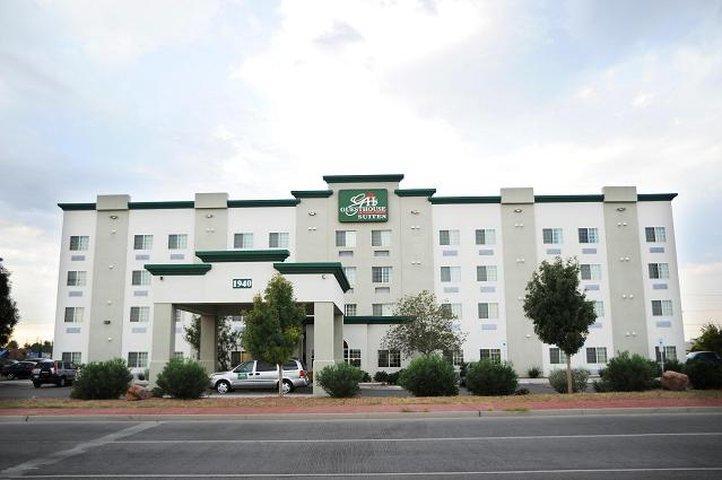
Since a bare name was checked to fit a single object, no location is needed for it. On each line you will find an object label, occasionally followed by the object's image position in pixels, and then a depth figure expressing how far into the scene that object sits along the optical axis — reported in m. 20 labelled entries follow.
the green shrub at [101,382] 23.78
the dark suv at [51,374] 40.09
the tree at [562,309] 25.67
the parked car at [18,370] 52.62
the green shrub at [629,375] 24.02
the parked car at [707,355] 40.50
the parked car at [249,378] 29.12
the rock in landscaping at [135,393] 23.70
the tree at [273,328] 25.05
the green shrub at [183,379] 23.72
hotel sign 53.66
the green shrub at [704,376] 23.22
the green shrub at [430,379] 23.86
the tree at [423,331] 44.47
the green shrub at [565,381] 25.28
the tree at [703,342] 31.16
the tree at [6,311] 47.12
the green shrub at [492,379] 23.69
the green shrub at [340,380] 23.97
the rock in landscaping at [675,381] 23.23
